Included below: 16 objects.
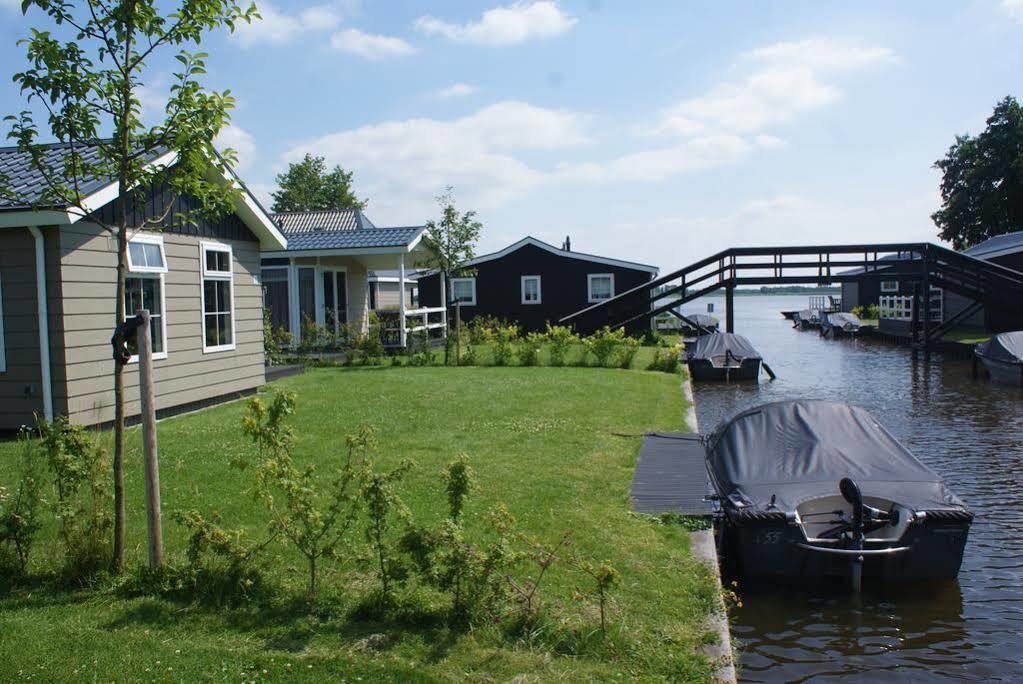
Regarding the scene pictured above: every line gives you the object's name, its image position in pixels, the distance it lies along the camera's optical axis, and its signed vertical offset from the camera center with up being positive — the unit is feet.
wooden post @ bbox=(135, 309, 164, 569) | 18.53 -2.85
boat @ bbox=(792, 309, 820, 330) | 193.30 -2.71
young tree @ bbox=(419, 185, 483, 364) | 79.56 +7.64
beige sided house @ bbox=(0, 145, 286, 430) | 34.06 +0.94
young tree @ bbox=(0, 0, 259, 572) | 18.44 +5.14
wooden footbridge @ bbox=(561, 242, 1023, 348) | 100.22 +4.13
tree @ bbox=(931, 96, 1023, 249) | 170.40 +26.85
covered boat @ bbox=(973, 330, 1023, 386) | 73.56 -4.97
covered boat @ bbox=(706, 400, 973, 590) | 24.40 -6.34
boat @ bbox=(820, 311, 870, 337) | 152.76 -3.31
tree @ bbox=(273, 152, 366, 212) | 233.35 +37.96
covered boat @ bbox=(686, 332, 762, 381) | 81.51 -5.38
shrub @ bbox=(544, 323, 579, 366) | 76.33 -2.75
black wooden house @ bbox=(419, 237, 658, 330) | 118.73 +4.56
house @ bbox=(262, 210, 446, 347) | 77.36 +4.19
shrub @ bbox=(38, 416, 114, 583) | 19.43 -4.48
